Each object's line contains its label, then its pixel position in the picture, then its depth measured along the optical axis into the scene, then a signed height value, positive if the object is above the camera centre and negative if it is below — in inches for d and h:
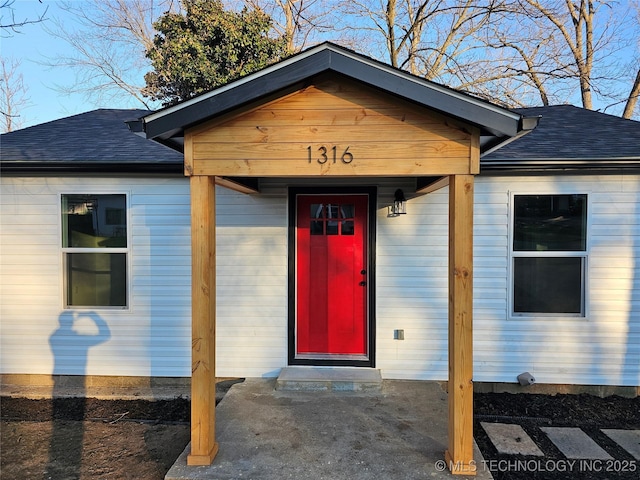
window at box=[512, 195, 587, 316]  177.0 -9.6
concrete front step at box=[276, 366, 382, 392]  166.7 -60.3
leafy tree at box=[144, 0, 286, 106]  446.6 +208.6
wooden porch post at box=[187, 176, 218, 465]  113.0 -23.9
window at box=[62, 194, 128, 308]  187.6 -6.5
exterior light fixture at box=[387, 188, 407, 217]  177.3 +12.2
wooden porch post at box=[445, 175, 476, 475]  109.5 -23.8
